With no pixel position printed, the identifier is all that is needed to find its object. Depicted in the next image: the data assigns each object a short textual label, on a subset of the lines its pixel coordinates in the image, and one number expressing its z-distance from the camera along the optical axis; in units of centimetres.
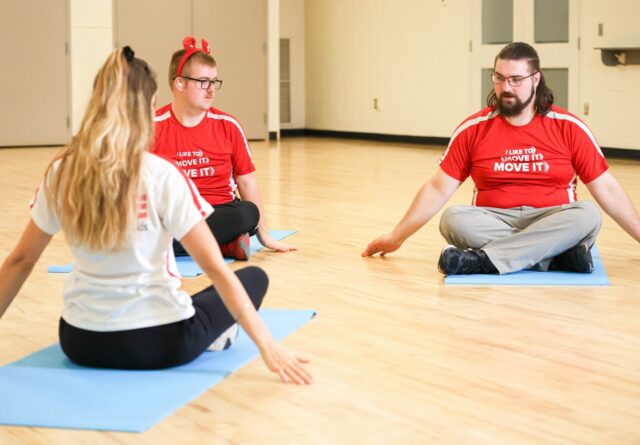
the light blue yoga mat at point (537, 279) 381
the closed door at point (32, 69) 1073
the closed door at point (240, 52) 1143
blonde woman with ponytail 229
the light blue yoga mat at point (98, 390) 225
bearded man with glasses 395
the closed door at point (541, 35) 956
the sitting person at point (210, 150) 417
